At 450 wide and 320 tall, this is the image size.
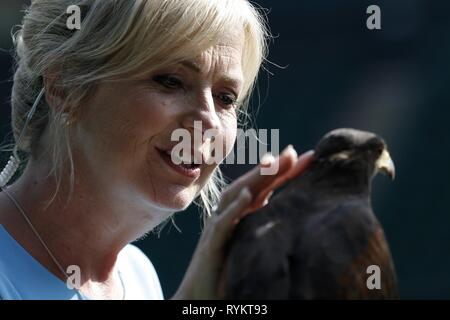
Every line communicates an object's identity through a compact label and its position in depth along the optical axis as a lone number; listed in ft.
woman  7.56
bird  6.99
